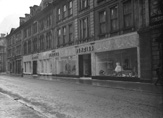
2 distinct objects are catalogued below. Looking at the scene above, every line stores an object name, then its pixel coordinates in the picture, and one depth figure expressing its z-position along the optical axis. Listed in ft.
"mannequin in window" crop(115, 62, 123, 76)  65.10
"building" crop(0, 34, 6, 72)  259.15
